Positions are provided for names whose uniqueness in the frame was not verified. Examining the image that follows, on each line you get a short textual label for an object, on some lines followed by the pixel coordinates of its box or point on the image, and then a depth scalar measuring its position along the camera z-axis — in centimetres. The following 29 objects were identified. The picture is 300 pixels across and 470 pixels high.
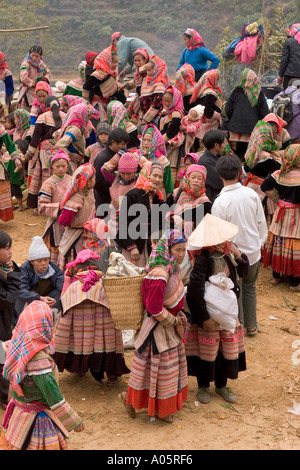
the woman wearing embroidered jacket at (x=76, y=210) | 619
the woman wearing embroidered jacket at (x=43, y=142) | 910
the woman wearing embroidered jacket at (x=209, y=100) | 991
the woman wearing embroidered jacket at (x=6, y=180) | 883
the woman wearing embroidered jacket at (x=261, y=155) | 770
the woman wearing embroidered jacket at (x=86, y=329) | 509
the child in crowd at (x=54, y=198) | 686
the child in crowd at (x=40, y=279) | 521
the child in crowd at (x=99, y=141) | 837
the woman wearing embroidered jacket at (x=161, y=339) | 464
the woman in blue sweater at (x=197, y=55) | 1149
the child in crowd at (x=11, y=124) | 1123
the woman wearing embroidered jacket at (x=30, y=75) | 1183
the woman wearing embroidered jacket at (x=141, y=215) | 628
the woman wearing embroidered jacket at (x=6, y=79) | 1247
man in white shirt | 573
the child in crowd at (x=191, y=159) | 750
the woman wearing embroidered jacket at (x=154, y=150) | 778
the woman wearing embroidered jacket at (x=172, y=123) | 930
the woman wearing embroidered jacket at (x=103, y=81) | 966
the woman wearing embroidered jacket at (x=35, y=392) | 376
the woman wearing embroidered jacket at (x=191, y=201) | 648
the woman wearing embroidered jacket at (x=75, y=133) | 807
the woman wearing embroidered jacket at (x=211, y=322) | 490
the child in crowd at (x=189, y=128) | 927
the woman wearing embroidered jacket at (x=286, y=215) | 709
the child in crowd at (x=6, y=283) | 479
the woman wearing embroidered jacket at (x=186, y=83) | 1064
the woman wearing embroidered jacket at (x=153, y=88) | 975
